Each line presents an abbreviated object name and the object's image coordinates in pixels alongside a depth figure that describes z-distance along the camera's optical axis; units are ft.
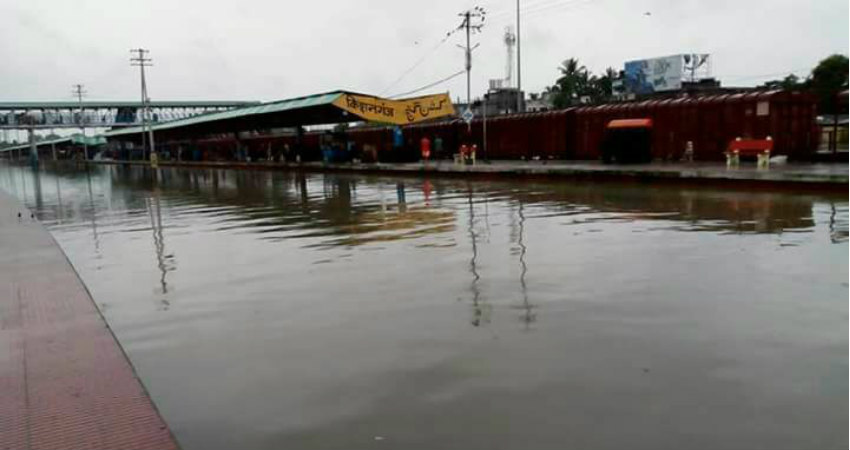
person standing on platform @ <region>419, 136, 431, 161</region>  104.02
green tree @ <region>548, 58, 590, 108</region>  233.58
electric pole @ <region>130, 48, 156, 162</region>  200.48
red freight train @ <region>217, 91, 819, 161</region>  69.97
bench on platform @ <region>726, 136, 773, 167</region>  63.98
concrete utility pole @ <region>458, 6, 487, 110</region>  115.04
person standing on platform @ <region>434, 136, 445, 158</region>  118.61
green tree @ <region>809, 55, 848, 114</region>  160.86
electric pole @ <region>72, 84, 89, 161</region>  282.44
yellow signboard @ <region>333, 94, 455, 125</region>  97.17
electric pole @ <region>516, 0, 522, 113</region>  126.52
